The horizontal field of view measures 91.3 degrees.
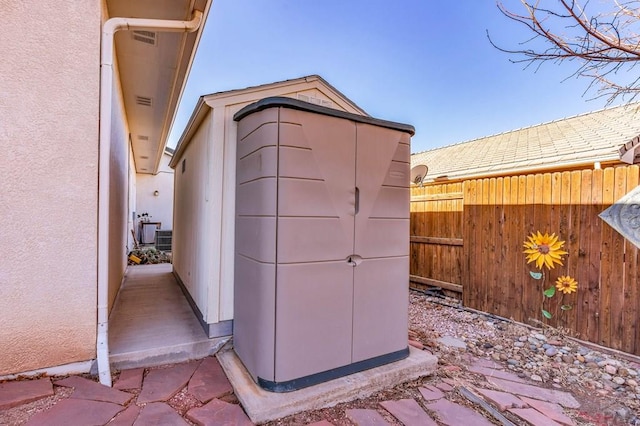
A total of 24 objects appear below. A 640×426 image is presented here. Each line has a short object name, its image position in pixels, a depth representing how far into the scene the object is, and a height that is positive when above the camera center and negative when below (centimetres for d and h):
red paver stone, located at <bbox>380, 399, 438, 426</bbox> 247 -164
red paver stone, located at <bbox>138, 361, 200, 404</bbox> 261 -156
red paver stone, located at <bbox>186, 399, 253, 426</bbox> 236 -159
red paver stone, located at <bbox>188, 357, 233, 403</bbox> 272 -159
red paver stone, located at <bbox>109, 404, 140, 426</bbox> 225 -154
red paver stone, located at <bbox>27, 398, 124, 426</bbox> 218 -149
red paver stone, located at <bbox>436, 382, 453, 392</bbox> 305 -170
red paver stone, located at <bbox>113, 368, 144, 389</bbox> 272 -154
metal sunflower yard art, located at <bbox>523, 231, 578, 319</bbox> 493 -67
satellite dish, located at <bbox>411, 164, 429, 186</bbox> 739 +98
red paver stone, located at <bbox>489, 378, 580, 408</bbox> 311 -181
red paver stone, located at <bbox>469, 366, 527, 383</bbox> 350 -181
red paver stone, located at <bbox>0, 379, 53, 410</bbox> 233 -144
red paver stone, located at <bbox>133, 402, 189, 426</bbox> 229 -156
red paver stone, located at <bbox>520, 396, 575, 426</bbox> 270 -176
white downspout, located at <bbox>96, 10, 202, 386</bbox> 287 +24
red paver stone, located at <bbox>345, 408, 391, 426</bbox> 246 -164
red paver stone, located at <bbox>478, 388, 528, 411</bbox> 283 -172
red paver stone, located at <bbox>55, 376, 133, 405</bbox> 249 -150
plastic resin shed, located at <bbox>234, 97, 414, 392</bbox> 271 -29
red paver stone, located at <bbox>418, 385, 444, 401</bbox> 287 -168
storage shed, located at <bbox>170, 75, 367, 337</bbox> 354 +31
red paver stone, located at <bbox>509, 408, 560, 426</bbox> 260 -171
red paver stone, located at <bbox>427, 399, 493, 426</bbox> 252 -167
